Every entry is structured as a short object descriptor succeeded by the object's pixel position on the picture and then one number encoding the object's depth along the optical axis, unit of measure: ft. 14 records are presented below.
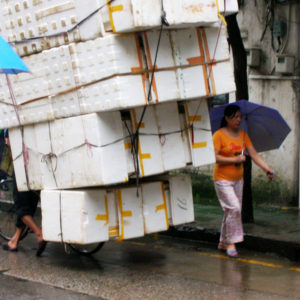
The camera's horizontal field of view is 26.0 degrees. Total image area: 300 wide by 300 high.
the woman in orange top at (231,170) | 24.98
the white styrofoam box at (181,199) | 22.59
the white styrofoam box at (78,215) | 20.86
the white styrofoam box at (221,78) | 20.83
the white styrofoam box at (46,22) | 19.72
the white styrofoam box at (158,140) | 20.84
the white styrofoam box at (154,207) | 21.90
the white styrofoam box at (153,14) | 18.44
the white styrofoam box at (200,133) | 21.98
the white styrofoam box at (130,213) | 21.48
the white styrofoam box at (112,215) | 21.42
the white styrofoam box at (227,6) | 20.71
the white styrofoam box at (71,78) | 19.24
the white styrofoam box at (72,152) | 19.93
